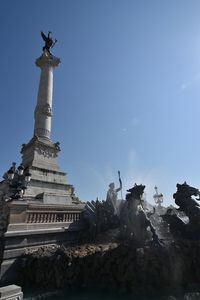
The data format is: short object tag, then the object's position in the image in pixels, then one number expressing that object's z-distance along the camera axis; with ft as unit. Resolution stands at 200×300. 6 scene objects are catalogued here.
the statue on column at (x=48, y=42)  86.74
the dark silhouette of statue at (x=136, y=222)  36.47
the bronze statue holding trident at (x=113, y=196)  53.11
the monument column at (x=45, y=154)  53.72
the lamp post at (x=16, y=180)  38.70
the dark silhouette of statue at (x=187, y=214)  38.06
